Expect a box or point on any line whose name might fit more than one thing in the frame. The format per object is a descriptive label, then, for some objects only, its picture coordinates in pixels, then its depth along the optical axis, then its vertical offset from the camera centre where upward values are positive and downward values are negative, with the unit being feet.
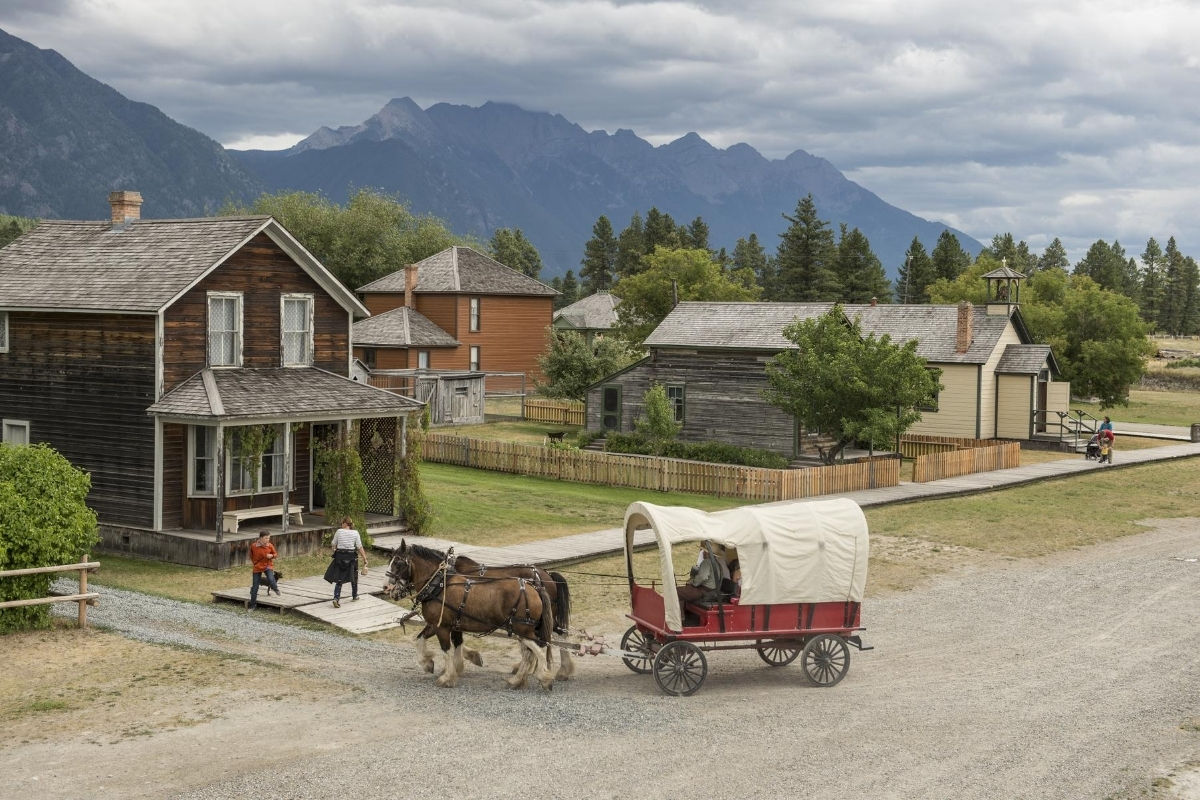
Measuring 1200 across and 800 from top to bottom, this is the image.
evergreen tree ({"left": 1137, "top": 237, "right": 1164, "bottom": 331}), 456.86 +21.36
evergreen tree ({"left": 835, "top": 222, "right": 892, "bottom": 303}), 344.69 +20.71
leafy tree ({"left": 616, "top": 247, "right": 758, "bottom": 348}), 221.05 +9.44
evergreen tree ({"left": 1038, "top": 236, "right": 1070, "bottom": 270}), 544.62 +40.90
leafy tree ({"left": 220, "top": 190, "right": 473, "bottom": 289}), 308.60 +25.00
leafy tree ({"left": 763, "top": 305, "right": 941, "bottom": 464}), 130.00 -4.22
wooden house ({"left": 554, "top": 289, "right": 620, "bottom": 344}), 335.81 +6.56
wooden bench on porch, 90.17 -13.61
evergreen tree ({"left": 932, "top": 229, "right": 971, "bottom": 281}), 388.37 +27.14
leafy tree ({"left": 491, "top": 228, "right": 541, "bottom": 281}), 499.92 +35.60
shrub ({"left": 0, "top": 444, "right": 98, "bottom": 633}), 62.28 -10.00
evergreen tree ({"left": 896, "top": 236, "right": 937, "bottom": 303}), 380.37 +21.53
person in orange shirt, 72.08 -13.30
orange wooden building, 217.77 +3.78
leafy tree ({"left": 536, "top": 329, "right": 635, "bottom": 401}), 185.47 -4.01
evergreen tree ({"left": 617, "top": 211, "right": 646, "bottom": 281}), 469.57 +37.44
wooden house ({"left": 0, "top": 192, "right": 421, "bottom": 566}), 90.99 -3.74
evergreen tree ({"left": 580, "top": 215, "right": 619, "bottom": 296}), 520.01 +33.86
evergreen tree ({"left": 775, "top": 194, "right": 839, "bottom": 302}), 347.15 +24.31
